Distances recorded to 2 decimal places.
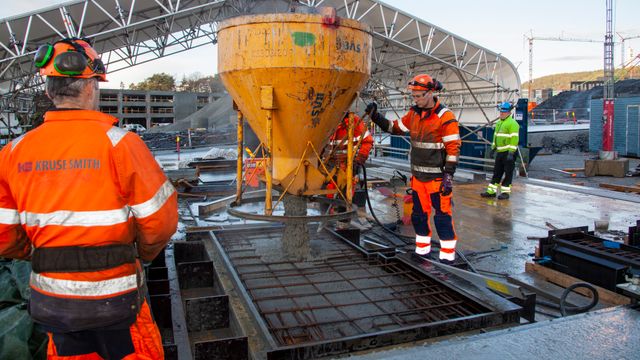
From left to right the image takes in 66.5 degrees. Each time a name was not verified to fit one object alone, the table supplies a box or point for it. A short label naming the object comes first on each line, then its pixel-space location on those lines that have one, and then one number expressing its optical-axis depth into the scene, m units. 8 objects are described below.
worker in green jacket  9.23
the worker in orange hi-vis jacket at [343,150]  5.18
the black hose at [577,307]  3.87
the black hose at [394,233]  6.43
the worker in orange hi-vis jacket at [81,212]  1.99
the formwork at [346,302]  3.31
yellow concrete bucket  4.19
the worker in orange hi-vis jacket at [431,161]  5.08
